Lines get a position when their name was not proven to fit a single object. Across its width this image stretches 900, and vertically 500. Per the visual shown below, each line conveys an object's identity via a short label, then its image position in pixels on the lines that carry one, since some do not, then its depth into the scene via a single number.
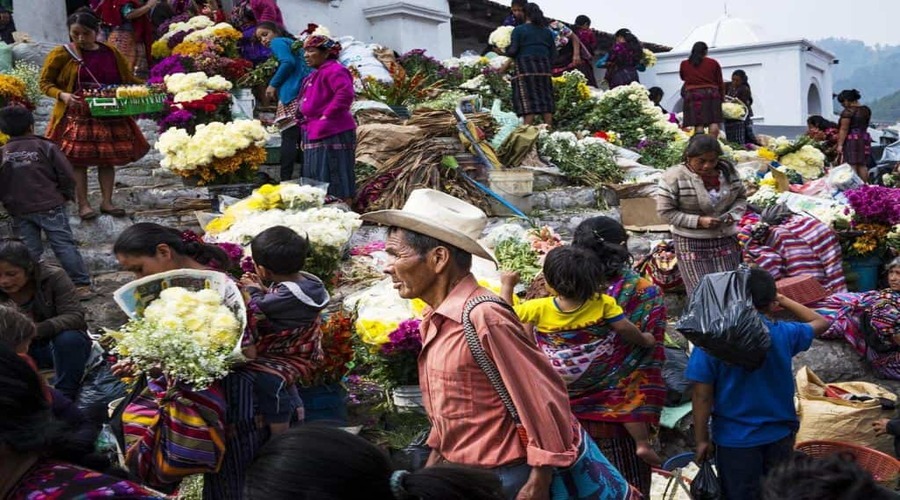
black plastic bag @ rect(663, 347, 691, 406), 5.50
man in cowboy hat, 2.51
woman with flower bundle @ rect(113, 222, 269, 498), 3.32
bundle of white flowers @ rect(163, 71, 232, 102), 8.78
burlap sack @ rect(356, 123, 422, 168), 9.38
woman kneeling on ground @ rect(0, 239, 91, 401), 4.63
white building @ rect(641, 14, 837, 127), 24.50
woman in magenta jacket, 7.75
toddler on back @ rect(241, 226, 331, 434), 3.42
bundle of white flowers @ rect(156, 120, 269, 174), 7.59
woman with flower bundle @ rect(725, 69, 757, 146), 16.31
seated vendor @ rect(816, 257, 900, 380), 6.25
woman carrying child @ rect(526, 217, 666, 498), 3.95
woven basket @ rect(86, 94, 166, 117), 7.19
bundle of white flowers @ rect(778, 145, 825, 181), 12.61
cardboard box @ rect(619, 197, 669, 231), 9.39
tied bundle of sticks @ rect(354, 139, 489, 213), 8.75
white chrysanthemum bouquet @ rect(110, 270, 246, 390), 3.04
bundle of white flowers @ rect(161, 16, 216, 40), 12.42
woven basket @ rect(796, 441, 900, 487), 4.76
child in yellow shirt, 3.78
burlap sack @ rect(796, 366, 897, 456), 5.42
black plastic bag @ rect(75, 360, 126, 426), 4.43
